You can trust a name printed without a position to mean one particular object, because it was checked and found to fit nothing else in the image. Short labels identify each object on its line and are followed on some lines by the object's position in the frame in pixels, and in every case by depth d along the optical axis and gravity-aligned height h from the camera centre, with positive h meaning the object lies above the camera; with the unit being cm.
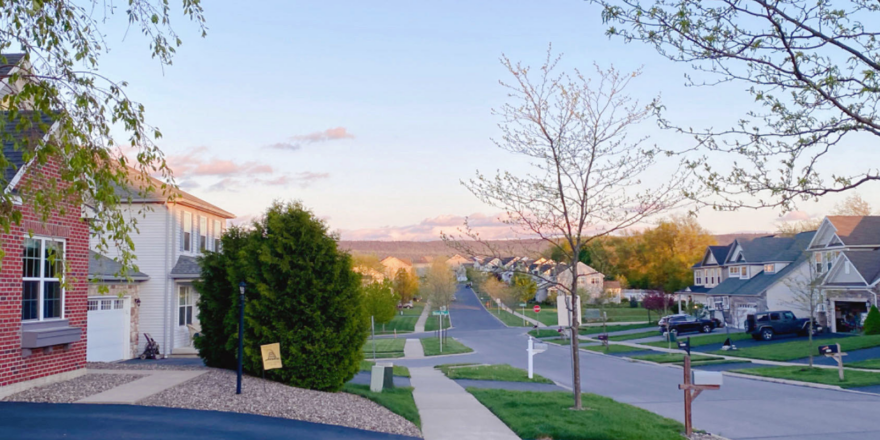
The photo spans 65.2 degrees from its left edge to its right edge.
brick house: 1264 -43
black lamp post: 1263 -89
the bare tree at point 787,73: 777 +231
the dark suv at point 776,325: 3934 -296
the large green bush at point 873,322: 3466 -250
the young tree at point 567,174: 1381 +203
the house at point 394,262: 14223 +313
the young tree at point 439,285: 6612 -90
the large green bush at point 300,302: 1416 -51
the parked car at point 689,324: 4619 -337
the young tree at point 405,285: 9056 -109
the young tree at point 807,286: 2985 -74
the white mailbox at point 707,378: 1173 -177
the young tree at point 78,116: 733 +184
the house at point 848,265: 3738 +47
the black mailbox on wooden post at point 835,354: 2227 -267
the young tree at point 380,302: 4398 -170
